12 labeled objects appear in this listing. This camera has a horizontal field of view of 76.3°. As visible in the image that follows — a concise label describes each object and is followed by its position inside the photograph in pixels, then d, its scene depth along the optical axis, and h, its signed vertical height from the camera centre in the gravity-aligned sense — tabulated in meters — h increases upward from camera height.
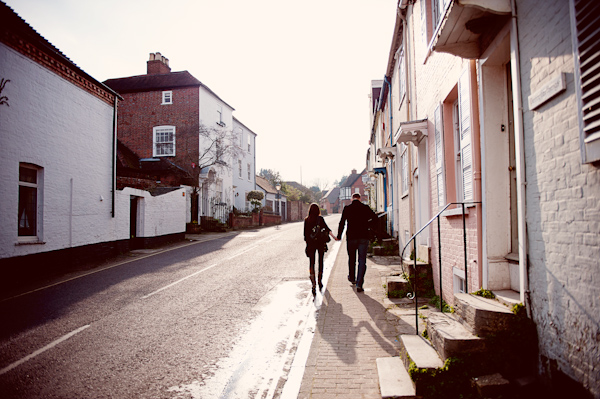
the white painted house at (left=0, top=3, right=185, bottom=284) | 9.77 +1.83
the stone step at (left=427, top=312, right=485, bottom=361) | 3.22 -1.09
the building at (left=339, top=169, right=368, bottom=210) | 76.31 +5.77
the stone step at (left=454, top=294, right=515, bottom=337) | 3.25 -0.91
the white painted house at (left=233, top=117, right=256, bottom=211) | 34.16 +4.58
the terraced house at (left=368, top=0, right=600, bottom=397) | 2.60 +0.50
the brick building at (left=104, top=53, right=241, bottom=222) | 25.58 +6.13
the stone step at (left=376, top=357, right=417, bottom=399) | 3.30 -1.55
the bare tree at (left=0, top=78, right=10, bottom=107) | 9.38 +3.20
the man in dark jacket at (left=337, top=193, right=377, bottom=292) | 7.74 -0.27
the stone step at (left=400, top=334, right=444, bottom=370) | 3.33 -1.31
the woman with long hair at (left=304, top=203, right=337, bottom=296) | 7.56 -0.39
